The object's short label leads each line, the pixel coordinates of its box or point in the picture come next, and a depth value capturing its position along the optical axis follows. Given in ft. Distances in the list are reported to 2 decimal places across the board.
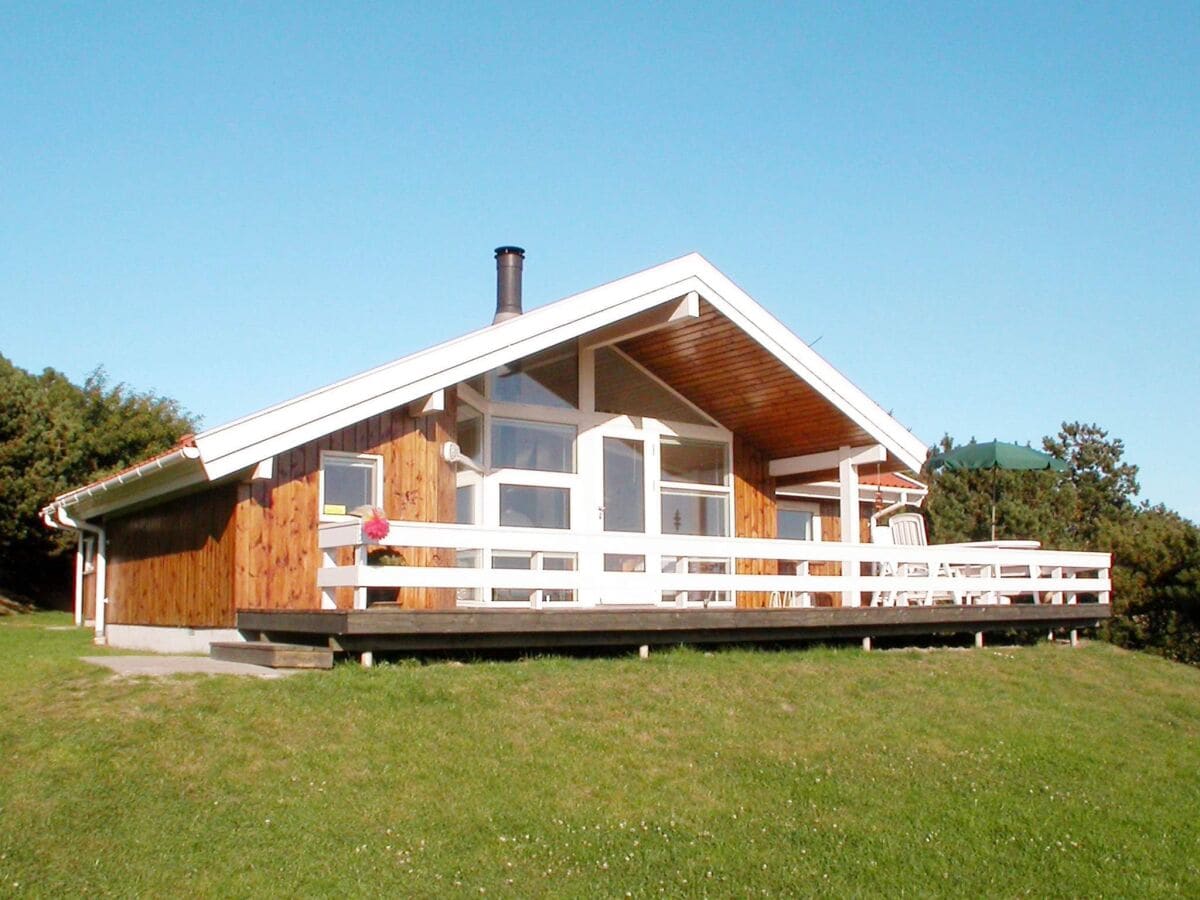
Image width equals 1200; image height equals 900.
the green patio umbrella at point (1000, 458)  74.69
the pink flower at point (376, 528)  35.17
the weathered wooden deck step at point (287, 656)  34.60
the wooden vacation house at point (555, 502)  38.50
